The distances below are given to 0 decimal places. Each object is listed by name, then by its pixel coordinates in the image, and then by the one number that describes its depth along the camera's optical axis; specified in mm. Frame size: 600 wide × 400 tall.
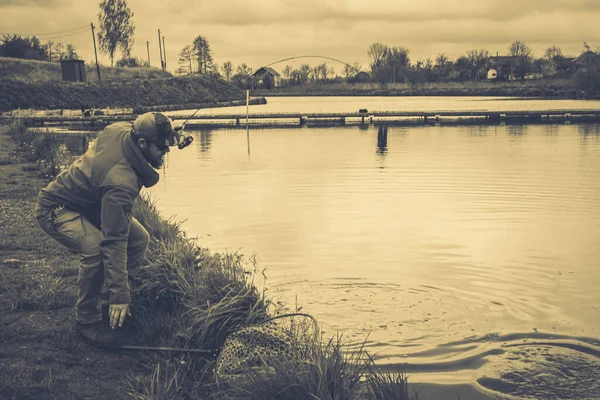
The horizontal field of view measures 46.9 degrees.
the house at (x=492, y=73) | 174000
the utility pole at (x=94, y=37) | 96538
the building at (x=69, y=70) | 85500
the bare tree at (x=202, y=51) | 158625
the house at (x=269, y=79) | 182375
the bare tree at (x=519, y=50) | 186000
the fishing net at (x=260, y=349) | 5539
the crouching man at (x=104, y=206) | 5656
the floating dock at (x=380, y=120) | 55803
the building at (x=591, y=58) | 114031
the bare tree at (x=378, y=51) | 176625
